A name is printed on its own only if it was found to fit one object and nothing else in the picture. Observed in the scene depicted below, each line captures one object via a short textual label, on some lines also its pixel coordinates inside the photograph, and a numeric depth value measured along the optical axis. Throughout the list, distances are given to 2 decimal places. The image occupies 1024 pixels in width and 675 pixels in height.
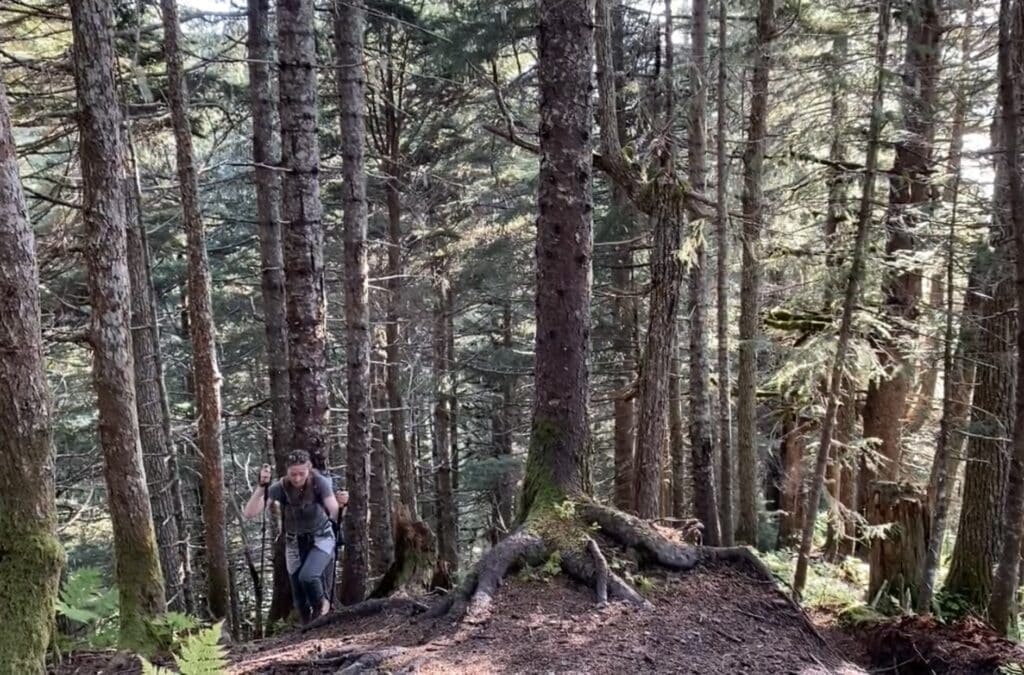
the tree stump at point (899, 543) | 7.53
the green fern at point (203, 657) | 3.05
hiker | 6.80
